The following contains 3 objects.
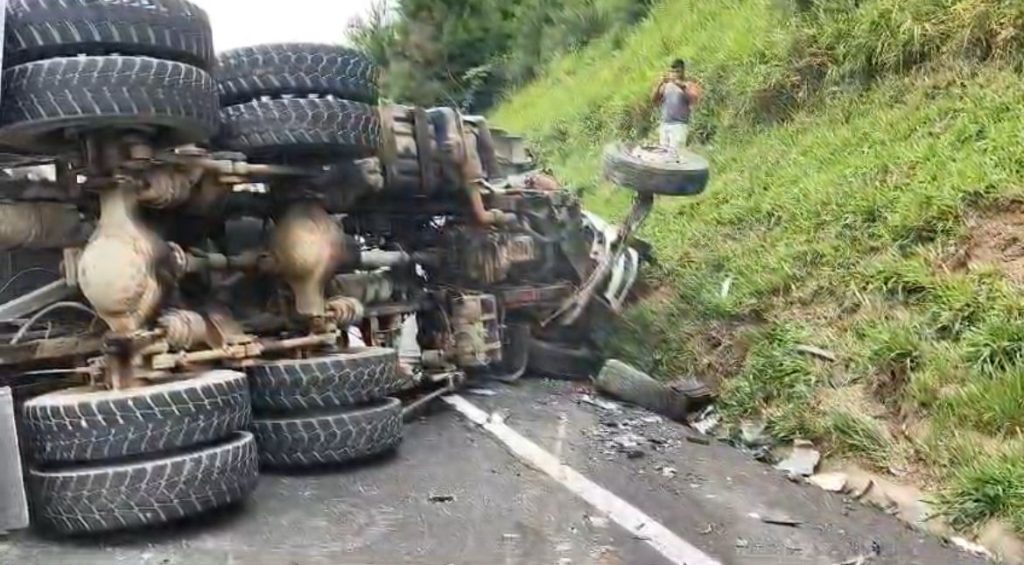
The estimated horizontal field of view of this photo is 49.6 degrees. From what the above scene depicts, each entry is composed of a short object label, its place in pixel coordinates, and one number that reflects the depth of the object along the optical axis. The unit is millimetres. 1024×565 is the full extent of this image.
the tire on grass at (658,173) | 6883
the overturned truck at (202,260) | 3617
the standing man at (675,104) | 10273
